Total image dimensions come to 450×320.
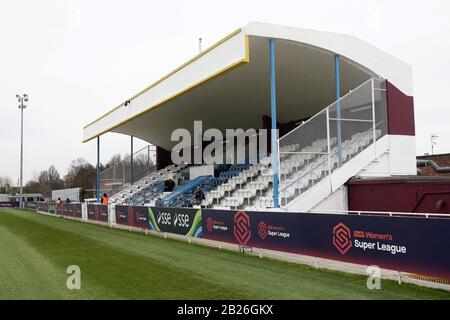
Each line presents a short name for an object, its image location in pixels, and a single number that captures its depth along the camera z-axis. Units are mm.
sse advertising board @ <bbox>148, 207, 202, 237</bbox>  15820
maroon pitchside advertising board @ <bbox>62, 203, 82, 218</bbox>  32875
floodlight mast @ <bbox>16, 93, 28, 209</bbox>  58906
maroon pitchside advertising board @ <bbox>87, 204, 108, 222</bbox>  26391
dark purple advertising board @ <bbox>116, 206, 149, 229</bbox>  20266
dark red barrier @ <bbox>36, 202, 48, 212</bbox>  47675
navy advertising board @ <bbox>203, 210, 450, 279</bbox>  8016
